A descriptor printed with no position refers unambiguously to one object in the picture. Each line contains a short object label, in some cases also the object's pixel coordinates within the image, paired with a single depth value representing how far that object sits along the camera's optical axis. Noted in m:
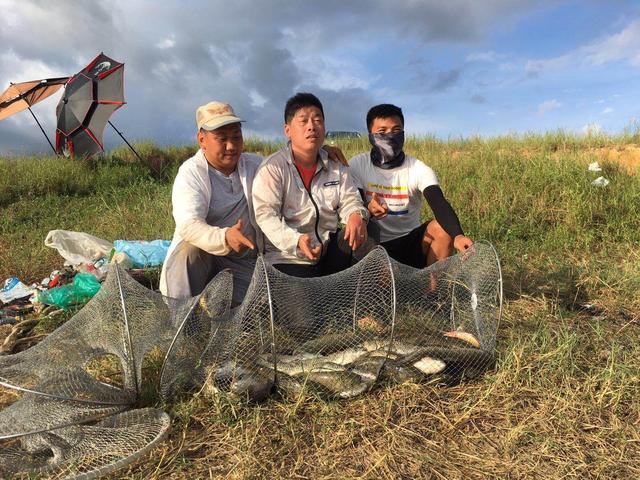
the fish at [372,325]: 2.58
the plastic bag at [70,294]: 3.87
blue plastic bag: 4.66
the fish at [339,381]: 2.41
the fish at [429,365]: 2.50
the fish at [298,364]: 2.43
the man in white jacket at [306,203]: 3.03
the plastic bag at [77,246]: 4.79
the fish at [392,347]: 2.50
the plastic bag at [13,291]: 4.20
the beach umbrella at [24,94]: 9.09
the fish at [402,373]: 2.52
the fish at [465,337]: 2.69
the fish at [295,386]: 2.41
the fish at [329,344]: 2.50
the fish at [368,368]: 2.46
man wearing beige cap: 2.89
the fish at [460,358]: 2.49
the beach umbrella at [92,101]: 8.53
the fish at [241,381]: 2.37
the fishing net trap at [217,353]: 2.17
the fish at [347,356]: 2.46
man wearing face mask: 3.42
